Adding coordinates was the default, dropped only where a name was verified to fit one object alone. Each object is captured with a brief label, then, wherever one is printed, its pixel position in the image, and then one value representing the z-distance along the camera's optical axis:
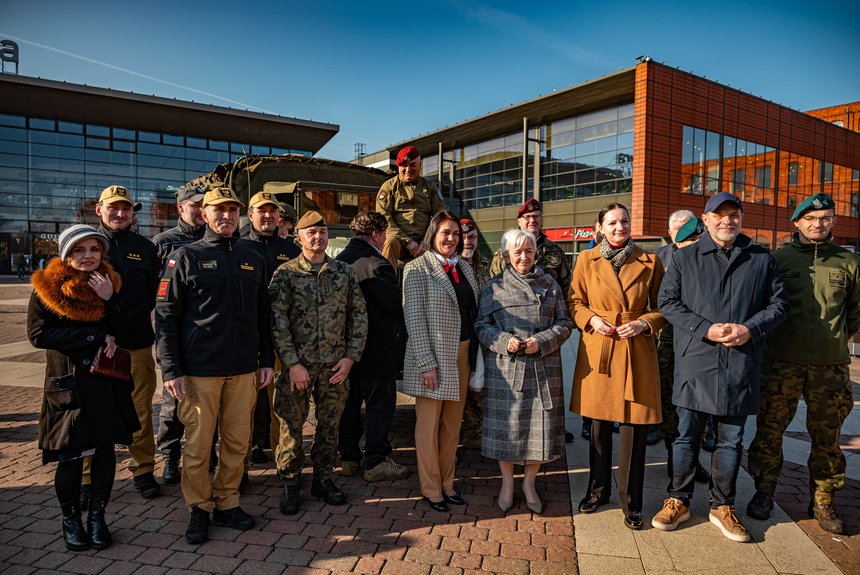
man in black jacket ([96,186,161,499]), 3.79
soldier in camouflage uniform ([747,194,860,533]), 3.41
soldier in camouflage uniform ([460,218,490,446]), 5.01
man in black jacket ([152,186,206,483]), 4.02
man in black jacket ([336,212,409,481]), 3.99
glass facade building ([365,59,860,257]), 24.38
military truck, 6.59
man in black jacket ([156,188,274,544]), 3.18
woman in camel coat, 3.39
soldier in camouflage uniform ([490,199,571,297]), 4.99
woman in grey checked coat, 3.54
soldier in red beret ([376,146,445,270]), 5.29
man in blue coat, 3.25
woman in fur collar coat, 2.96
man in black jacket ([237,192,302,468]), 4.28
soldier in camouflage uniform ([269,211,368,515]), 3.55
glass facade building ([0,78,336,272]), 33.84
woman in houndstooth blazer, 3.62
